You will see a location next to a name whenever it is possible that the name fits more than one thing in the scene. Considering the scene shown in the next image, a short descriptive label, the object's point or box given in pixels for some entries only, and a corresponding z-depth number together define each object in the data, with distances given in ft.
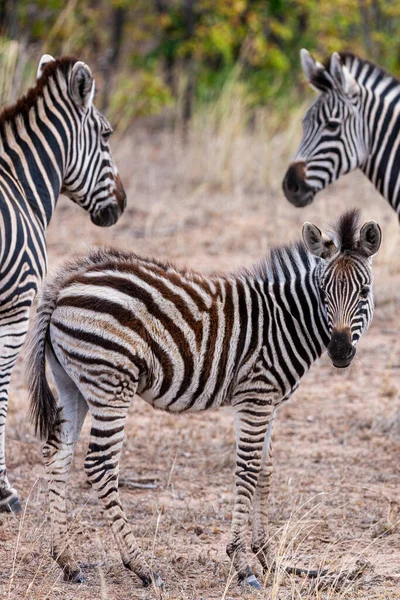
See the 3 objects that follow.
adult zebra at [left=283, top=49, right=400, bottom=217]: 52.54
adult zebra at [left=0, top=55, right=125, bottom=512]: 38.91
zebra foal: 31.32
